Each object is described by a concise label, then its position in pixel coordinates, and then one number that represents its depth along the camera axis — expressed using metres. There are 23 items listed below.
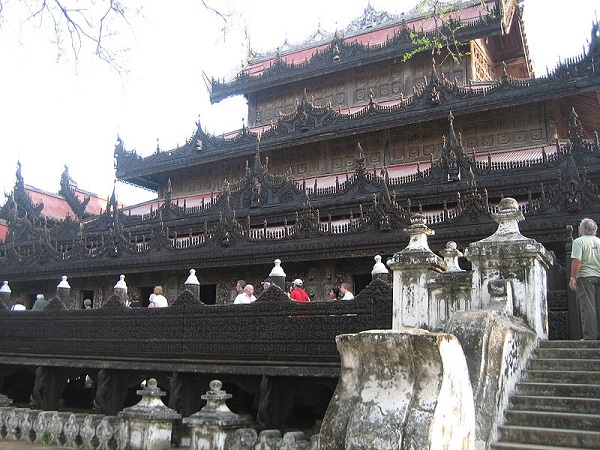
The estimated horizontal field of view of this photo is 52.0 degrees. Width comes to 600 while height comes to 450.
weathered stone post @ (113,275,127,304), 12.96
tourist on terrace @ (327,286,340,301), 11.94
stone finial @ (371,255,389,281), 9.27
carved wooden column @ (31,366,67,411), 13.11
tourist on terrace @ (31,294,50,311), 14.27
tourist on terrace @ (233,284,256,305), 10.74
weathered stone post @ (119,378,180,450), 9.89
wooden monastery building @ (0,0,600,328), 12.98
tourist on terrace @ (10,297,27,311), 14.37
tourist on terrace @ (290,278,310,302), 10.50
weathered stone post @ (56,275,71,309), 14.22
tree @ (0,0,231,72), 7.05
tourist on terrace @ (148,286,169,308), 11.99
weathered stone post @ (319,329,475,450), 3.14
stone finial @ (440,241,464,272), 8.44
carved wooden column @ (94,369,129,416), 12.01
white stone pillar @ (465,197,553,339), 6.76
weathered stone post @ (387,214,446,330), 7.41
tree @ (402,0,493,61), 18.81
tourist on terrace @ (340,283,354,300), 9.59
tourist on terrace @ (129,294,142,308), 16.67
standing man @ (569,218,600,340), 7.05
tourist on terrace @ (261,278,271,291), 10.28
